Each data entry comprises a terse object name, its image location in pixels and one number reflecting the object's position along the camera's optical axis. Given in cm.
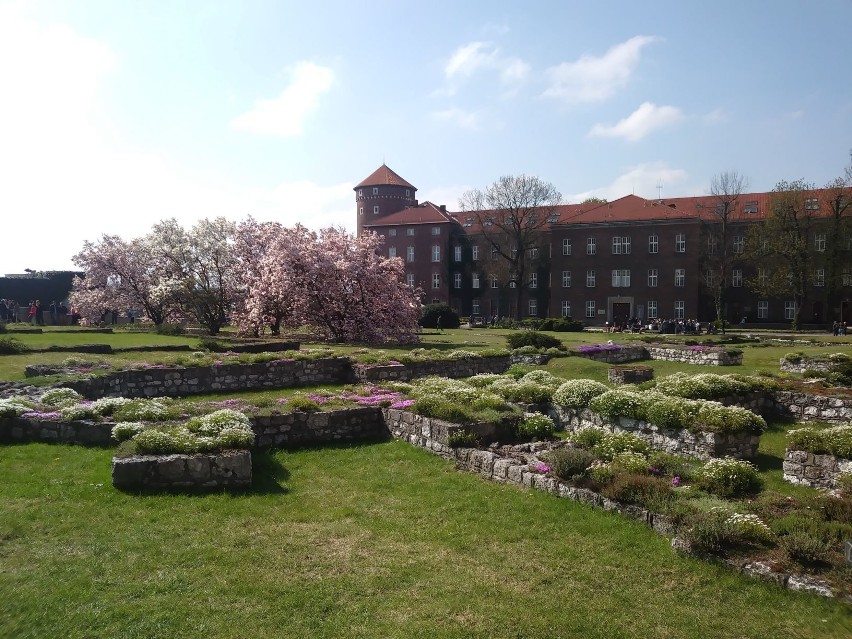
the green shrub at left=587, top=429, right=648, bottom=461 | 954
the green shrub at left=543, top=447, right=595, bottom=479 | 877
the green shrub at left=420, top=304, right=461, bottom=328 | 5381
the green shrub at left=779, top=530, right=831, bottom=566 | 609
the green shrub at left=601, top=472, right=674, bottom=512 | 768
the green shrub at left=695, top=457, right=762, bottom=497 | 820
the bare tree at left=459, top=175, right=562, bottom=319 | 6594
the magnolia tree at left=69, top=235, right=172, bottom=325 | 4512
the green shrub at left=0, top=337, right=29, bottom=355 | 2228
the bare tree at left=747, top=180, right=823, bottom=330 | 5359
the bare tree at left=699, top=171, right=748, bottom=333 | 5647
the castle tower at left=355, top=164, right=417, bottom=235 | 7956
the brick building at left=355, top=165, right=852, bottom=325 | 6138
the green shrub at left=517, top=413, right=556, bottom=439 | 1159
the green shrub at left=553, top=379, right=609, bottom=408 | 1314
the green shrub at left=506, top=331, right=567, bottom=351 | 2984
